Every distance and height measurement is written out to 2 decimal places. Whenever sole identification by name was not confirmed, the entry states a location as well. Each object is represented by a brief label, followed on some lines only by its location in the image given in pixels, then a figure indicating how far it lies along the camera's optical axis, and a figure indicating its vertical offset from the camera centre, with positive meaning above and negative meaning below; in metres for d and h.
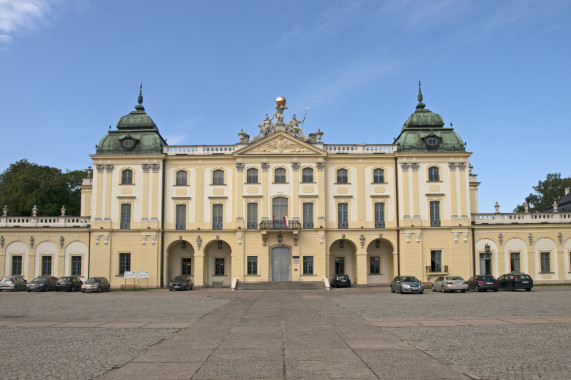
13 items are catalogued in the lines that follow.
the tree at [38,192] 62.25 +6.50
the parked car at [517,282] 39.25 -2.78
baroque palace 48.50 +2.42
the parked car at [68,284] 42.25 -3.02
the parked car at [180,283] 43.72 -3.14
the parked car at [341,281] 47.19 -3.19
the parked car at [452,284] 38.22 -2.84
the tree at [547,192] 82.00 +8.31
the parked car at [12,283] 42.97 -3.06
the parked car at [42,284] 42.12 -3.07
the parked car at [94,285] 40.84 -3.04
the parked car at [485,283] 39.34 -2.86
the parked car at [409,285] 36.66 -2.80
